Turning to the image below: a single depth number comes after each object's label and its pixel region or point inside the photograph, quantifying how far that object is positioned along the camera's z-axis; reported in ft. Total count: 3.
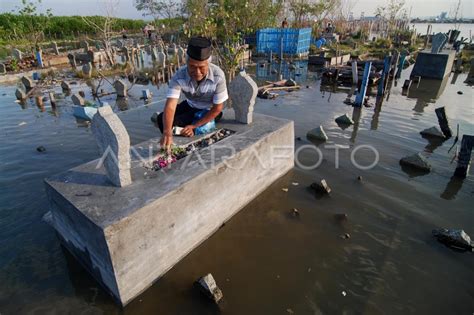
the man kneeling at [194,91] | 13.76
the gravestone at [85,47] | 76.19
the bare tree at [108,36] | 52.90
